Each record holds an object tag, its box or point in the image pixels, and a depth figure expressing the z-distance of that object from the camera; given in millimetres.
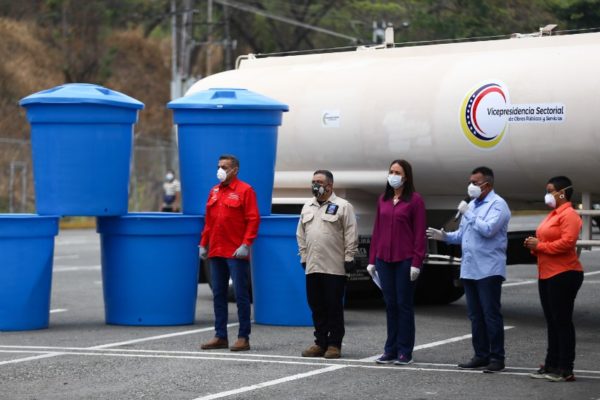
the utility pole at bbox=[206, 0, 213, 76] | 47284
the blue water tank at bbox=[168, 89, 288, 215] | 14133
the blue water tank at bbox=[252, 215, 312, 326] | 14234
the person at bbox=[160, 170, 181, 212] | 33128
